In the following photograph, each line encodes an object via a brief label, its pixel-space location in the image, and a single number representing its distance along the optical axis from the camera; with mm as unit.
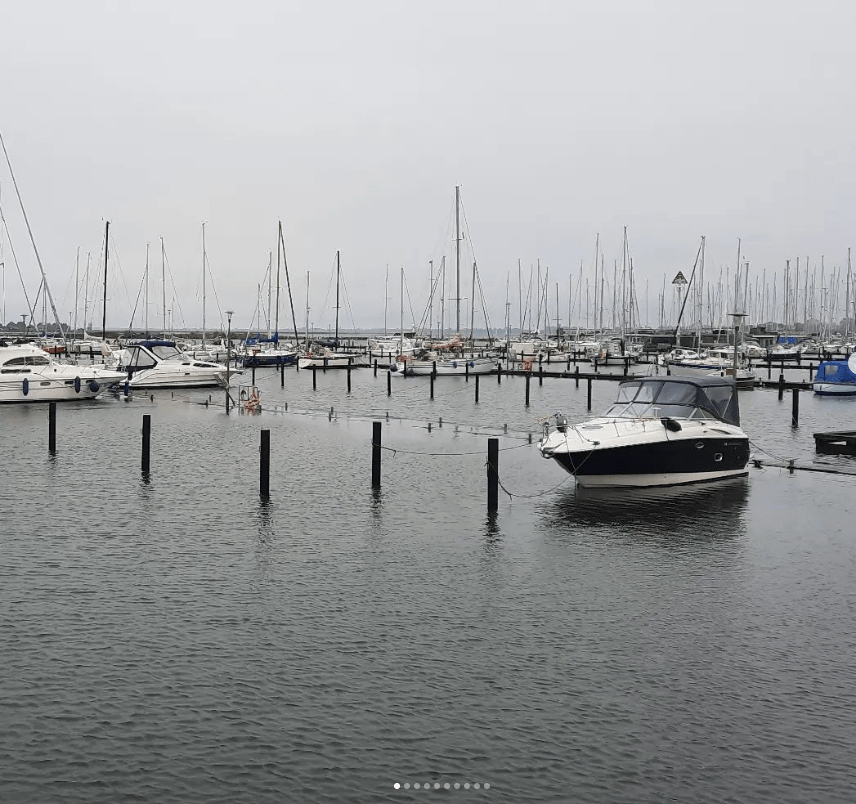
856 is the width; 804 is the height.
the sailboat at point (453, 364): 86438
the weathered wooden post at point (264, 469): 25906
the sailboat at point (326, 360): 97750
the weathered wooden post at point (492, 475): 23375
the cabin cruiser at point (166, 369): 68688
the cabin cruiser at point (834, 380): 65500
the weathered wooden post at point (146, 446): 29203
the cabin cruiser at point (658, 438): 26453
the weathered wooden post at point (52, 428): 34625
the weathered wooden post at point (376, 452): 26719
